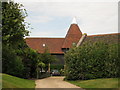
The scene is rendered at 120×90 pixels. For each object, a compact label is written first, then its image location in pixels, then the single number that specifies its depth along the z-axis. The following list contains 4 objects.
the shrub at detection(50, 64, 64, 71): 58.12
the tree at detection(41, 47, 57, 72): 48.53
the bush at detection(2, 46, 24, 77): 29.77
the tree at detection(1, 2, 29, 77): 14.42
